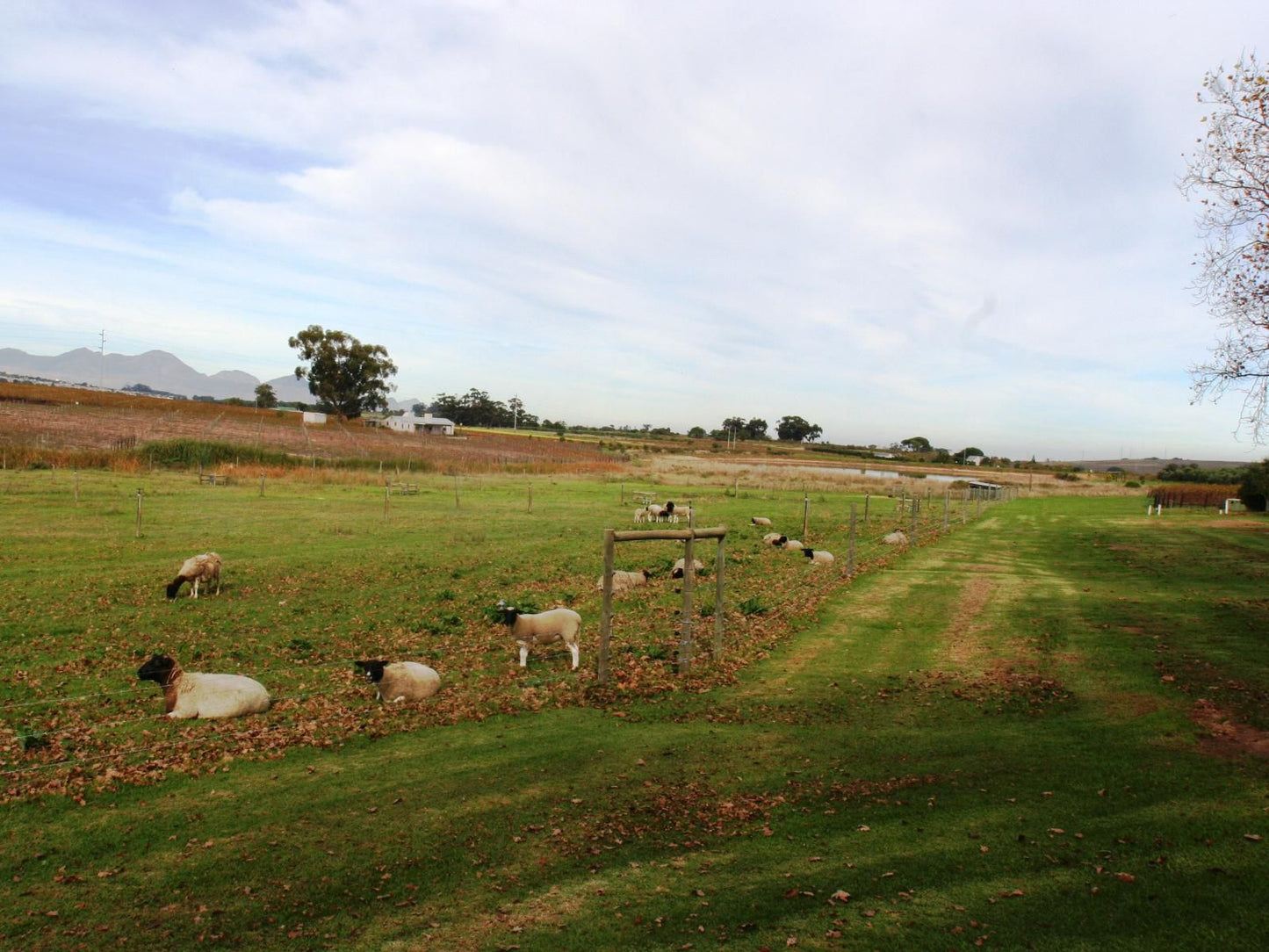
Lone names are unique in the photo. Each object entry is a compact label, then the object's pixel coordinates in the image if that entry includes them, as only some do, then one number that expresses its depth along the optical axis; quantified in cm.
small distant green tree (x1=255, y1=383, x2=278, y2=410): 15912
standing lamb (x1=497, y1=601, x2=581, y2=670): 1141
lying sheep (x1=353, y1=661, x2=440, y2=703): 960
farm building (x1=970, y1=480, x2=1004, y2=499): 5479
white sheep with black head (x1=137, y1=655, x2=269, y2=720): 894
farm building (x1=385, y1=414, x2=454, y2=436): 13050
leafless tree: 1441
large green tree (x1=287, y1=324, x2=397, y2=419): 11119
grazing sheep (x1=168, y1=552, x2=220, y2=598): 1542
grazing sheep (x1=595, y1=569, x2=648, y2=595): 1662
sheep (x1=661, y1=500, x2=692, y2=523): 3228
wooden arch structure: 986
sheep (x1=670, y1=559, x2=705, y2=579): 1827
